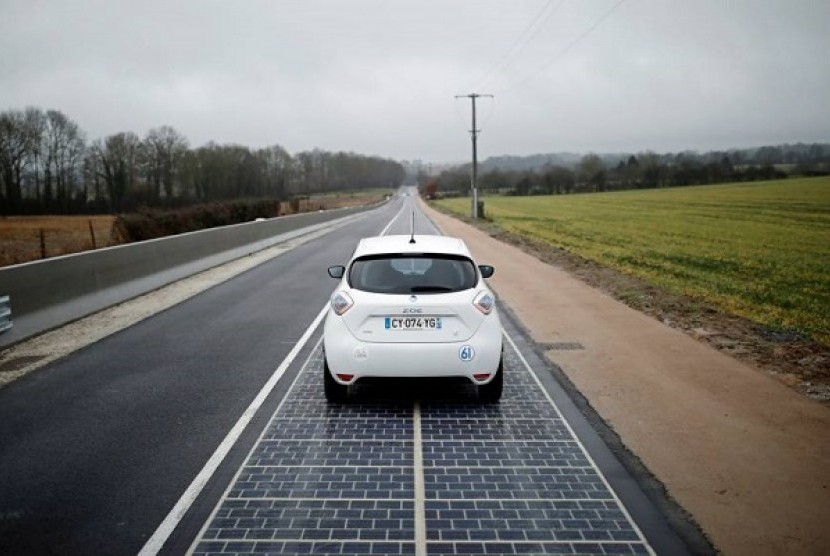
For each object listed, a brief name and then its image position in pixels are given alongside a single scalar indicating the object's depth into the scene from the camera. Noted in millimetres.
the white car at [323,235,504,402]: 5738
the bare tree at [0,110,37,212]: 68062
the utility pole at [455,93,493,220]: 45925
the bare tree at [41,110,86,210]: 78750
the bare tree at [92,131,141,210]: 84875
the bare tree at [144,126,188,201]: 92750
